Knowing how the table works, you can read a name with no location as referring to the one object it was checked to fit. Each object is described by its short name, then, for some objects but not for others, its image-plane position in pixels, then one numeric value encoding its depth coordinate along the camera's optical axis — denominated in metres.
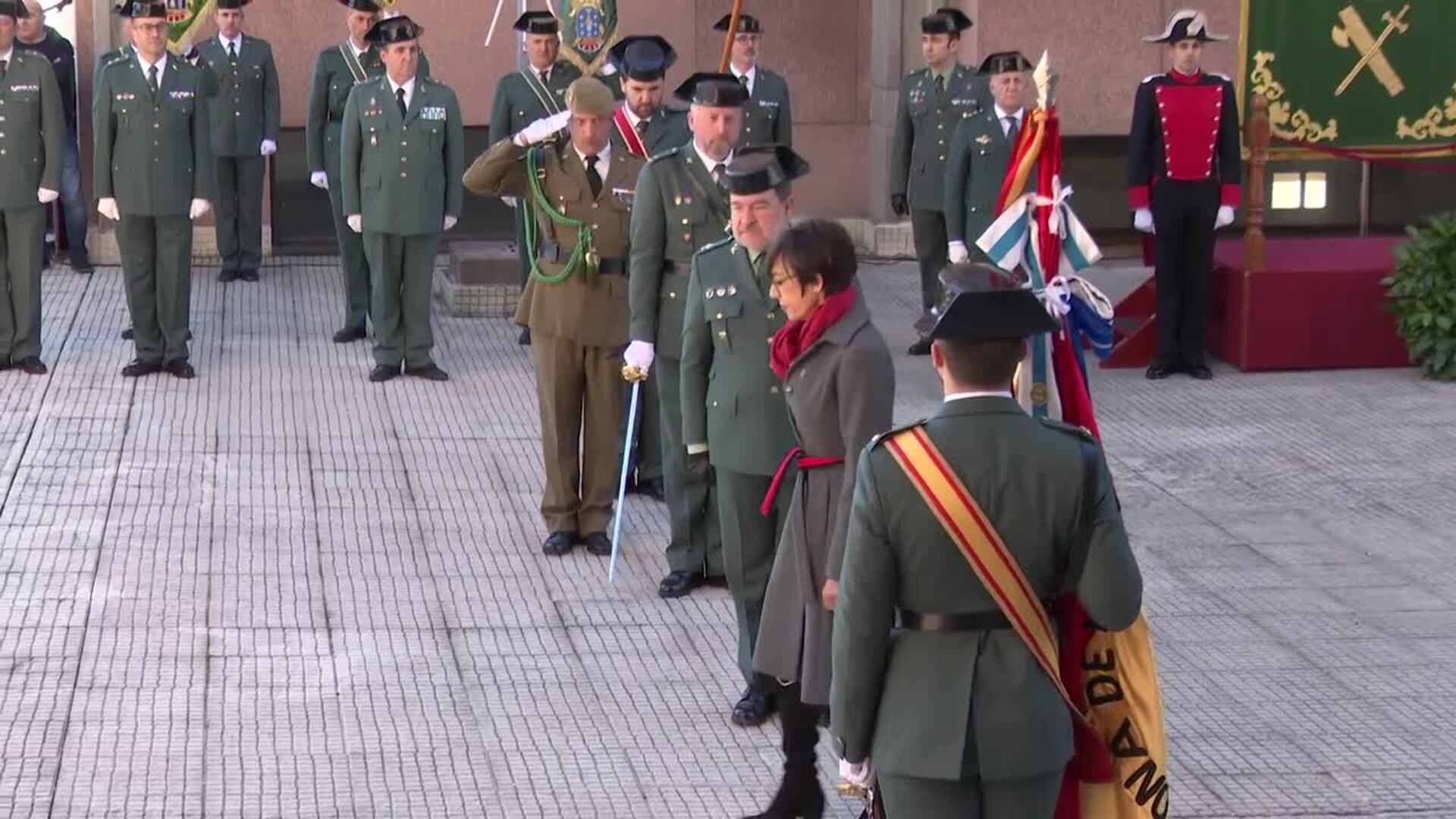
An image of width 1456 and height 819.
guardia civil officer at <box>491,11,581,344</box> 12.70
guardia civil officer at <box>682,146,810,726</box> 6.47
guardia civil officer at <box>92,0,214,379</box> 12.28
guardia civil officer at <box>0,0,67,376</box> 12.34
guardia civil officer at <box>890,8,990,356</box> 13.47
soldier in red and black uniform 12.40
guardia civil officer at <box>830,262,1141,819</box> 4.33
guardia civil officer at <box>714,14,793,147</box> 13.43
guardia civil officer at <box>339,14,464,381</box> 12.25
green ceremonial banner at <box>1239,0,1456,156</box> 16.06
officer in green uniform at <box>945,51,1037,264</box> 12.45
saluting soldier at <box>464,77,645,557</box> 8.95
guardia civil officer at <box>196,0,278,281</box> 15.29
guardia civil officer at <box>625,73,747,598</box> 7.78
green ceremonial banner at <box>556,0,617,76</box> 12.61
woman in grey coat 5.72
